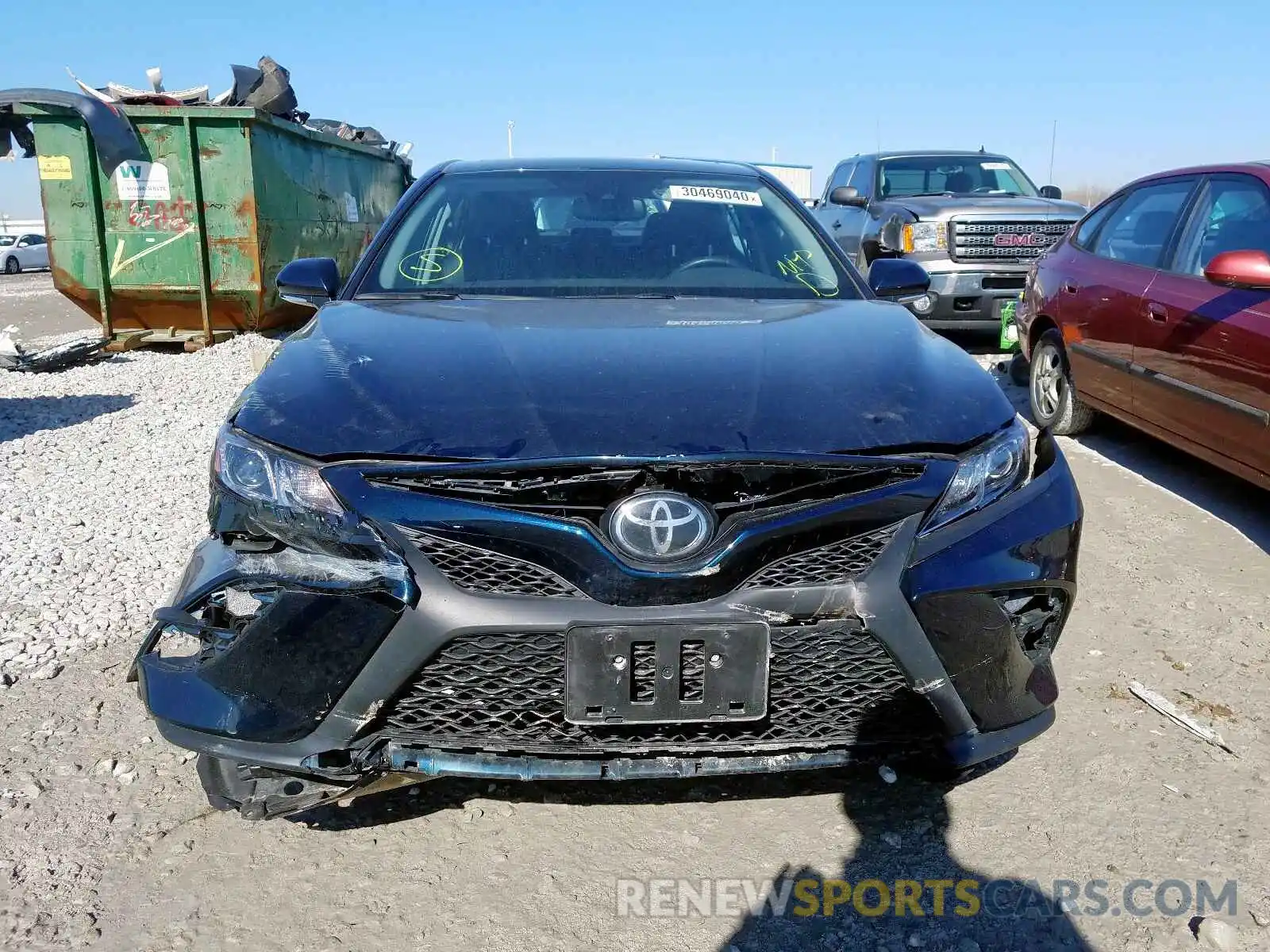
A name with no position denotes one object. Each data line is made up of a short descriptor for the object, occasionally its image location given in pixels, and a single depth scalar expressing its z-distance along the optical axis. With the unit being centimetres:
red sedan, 413
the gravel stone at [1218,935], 200
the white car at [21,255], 3244
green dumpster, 924
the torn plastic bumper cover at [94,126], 889
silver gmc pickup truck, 841
